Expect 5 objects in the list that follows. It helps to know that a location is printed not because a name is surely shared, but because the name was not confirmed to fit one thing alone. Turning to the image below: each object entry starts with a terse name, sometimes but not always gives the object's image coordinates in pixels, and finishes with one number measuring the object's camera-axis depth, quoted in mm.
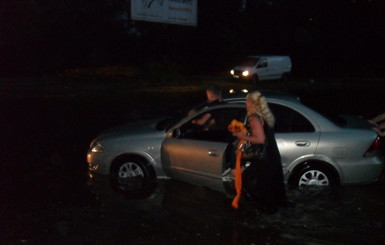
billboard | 34688
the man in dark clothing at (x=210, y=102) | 7234
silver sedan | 6941
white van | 31844
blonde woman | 5895
